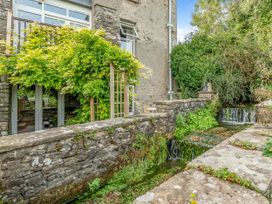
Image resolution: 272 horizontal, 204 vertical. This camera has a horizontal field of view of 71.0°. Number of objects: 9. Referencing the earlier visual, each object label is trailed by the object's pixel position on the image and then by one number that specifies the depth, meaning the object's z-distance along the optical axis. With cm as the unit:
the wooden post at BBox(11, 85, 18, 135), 541
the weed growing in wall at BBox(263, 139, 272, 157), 227
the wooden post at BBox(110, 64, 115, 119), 451
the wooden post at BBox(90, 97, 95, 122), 472
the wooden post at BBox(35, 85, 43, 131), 574
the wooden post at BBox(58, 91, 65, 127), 604
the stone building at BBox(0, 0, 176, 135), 576
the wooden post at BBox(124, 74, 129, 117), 477
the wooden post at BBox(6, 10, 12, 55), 502
